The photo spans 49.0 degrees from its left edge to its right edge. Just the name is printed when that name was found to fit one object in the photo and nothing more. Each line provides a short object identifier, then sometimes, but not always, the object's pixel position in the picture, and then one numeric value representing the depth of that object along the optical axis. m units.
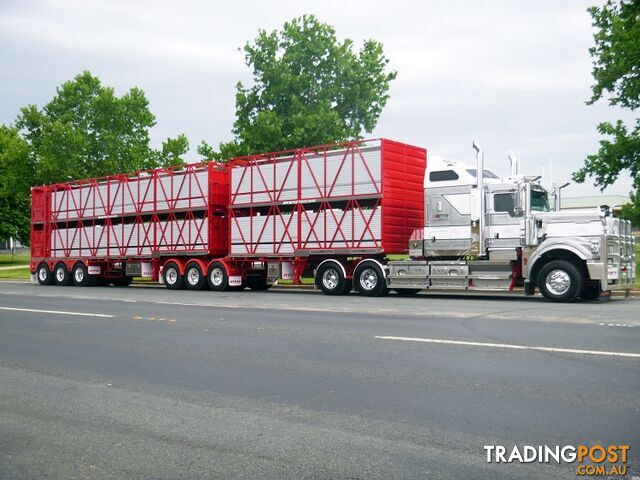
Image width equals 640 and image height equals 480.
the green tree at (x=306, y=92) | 34.84
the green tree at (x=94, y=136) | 42.84
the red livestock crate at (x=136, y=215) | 24.84
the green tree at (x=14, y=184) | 46.31
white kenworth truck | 16.62
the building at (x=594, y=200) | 77.94
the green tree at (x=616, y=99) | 29.02
